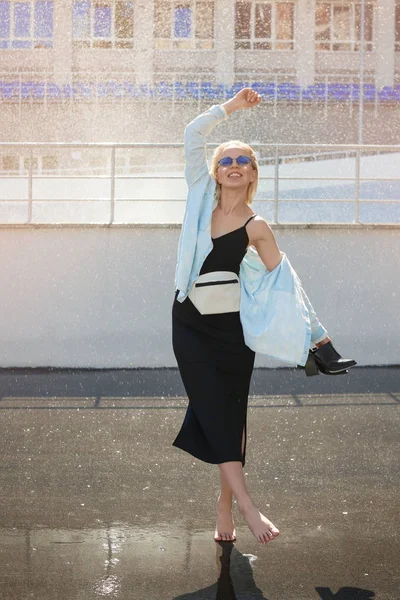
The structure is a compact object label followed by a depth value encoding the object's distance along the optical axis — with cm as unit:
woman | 372
